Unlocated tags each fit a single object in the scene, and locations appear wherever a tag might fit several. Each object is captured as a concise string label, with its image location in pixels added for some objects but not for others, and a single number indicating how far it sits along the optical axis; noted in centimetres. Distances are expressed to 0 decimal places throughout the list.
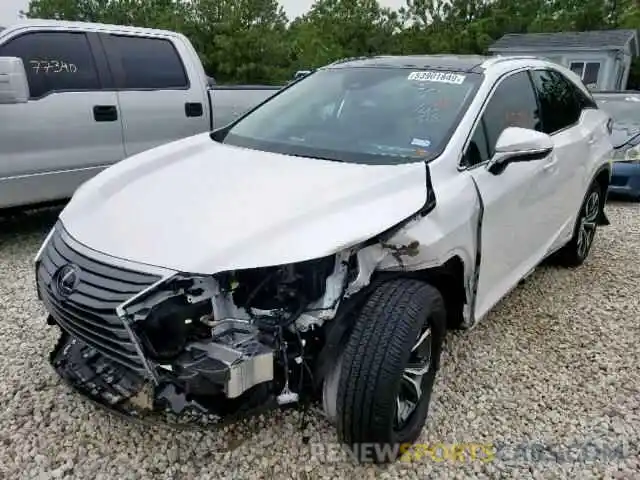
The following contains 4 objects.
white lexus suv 209
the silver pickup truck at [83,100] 453
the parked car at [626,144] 741
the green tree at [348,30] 2600
